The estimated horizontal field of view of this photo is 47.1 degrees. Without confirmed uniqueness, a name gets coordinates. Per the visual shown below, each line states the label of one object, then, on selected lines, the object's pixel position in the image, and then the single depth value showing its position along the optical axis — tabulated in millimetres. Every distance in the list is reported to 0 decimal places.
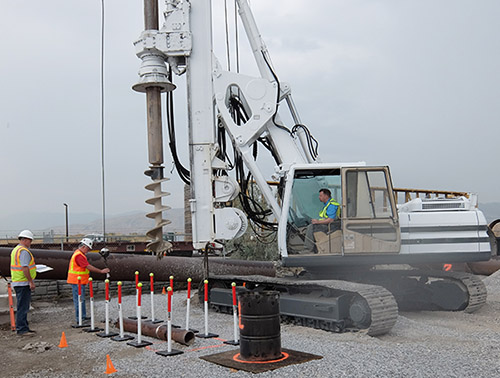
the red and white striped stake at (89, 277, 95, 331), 9338
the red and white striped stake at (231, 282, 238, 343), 7984
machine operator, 9453
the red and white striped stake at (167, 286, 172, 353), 7457
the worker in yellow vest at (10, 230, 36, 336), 9641
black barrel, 6969
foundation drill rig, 9297
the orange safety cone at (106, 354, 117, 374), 6613
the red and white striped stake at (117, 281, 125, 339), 8469
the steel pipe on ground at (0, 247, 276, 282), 12633
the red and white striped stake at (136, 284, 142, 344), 7983
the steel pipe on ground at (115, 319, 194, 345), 7973
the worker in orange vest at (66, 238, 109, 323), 10297
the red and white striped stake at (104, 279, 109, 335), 8559
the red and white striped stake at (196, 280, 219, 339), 8453
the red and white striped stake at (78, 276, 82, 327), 9922
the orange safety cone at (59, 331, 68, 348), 8312
